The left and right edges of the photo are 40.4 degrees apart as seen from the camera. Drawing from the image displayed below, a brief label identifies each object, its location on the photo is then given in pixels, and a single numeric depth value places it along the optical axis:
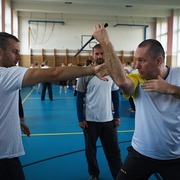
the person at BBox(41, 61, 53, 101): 11.41
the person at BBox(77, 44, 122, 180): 3.48
